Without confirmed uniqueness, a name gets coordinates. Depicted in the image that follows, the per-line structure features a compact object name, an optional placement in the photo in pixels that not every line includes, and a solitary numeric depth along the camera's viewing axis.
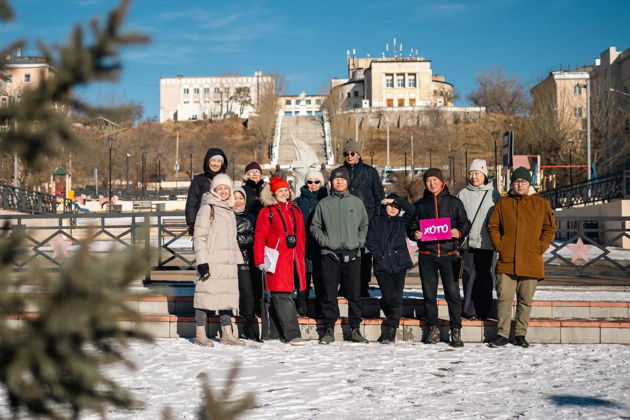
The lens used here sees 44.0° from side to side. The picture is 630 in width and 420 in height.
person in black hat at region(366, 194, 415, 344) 8.26
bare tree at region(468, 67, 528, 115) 97.06
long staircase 81.66
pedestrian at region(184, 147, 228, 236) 8.83
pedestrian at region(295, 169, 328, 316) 8.64
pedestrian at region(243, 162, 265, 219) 8.94
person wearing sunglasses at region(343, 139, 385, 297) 9.12
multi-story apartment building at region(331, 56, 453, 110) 120.12
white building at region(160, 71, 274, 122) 137.62
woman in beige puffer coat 7.93
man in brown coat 7.91
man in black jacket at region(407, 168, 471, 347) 8.13
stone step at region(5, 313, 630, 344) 8.16
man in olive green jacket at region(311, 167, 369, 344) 8.24
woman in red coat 8.18
